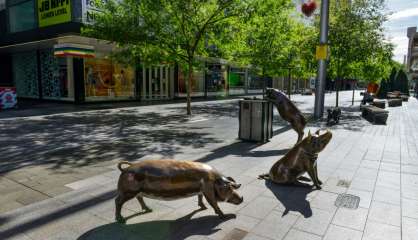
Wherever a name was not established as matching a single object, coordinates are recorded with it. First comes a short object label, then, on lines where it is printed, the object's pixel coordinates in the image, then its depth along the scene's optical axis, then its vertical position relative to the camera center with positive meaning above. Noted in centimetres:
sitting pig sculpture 492 -125
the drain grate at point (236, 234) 352 -173
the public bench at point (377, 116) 1362 -125
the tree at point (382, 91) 3783 -37
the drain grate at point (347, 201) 450 -172
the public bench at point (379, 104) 1889 -99
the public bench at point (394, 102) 2466 -113
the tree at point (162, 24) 1356 +287
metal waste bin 873 -93
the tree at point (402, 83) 4006 +68
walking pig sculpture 354 -114
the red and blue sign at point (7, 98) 1591 -66
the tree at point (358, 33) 1770 +318
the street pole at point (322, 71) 1434 +78
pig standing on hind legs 770 -57
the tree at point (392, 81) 4275 +99
